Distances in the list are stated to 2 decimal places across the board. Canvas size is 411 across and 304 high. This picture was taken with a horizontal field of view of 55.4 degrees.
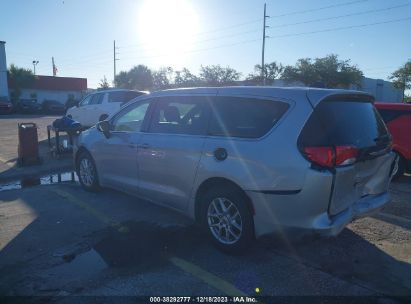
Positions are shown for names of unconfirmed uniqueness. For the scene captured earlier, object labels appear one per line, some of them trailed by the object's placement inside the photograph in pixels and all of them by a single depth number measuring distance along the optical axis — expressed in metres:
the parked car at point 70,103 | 26.75
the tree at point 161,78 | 70.23
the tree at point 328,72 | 49.41
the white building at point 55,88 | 52.31
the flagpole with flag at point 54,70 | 71.94
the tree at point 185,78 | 60.97
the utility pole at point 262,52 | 40.53
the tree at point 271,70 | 51.09
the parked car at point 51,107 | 37.31
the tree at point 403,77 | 48.41
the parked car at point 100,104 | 15.61
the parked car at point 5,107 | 32.94
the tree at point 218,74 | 59.28
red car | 7.76
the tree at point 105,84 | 70.16
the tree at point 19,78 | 49.72
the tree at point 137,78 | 73.00
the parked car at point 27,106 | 36.22
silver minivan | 3.63
